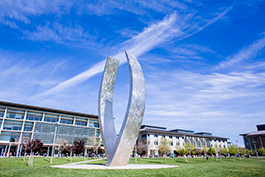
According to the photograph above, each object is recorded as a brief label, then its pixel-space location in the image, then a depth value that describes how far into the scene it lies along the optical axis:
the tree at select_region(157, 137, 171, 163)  32.28
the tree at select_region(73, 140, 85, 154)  39.19
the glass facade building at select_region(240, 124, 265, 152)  62.85
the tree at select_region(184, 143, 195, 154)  36.62
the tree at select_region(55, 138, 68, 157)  43.05
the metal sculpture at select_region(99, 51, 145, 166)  14.42
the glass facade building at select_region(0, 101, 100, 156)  46.75
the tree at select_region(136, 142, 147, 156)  43.71
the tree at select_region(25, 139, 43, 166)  23.68
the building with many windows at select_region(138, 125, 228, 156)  57.66
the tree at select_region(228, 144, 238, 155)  41.15
